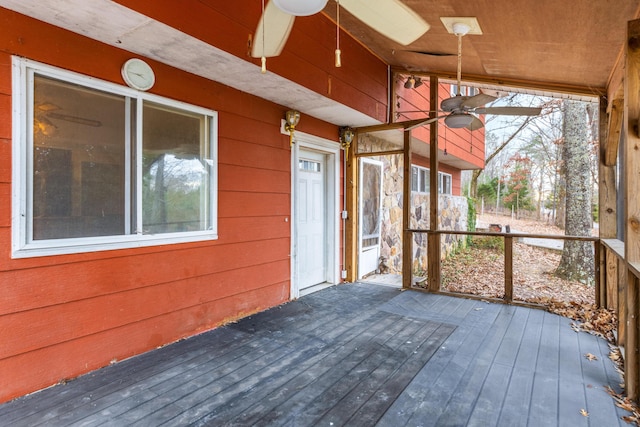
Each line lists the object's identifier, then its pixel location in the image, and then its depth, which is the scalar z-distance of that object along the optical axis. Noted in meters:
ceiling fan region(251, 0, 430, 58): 2.14
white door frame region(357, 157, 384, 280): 5.53
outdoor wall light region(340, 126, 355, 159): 5.16
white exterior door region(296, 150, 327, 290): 4.70
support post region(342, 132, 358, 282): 5.33
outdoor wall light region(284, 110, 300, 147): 4.11
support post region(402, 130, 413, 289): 4.96
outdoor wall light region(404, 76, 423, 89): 5.04
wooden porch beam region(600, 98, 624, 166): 3.43
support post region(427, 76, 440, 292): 4.79
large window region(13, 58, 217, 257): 2.22
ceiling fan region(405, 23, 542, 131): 3.20
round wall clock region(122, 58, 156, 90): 2.66
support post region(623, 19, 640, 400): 2.11
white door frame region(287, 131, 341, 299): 5.14
